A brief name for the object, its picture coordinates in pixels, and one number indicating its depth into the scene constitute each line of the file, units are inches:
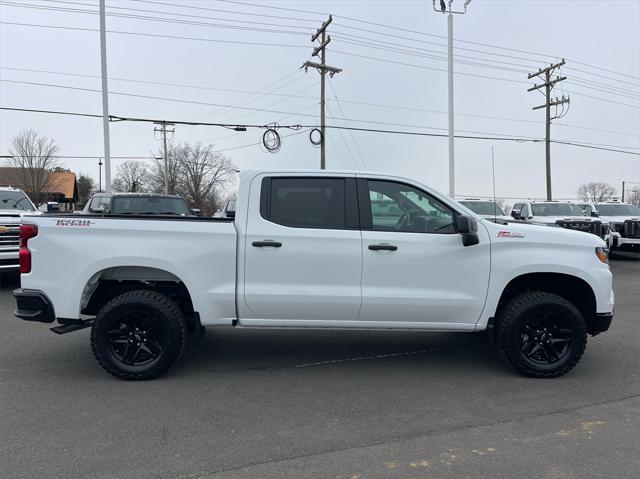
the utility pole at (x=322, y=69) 1013.2
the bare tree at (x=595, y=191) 3757.4
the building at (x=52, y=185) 1951.3
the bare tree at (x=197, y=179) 2965.1
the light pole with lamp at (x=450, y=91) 705.6
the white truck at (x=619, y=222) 612.1
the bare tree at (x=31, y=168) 1925.4
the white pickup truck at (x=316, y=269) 189.8
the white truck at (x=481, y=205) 650.2
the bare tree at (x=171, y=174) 2834.6
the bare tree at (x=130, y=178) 3314.5
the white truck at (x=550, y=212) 588.6
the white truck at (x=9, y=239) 379.0
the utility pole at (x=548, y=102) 1195.9
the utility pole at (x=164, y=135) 1949.6
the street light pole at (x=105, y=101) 706.2
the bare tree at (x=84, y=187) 3577.0
